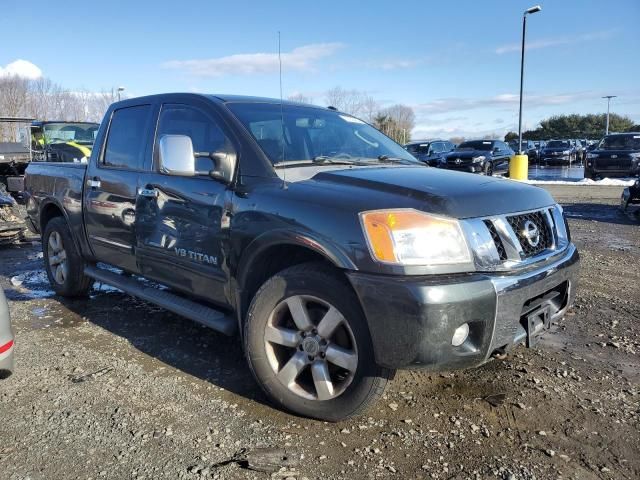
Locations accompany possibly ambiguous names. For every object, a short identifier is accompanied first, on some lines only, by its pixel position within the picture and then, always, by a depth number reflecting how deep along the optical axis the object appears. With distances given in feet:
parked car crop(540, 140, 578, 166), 106.32
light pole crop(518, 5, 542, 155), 68.85
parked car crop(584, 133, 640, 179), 61.93
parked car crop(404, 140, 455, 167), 72.31
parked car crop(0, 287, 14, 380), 9.54
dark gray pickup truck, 8.43
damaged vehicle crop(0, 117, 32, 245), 27.14
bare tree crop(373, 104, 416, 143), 154.43
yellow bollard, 65.57
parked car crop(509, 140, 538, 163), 116.57
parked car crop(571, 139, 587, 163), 118.42
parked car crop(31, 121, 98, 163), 44.51
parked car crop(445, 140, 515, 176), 67.97
